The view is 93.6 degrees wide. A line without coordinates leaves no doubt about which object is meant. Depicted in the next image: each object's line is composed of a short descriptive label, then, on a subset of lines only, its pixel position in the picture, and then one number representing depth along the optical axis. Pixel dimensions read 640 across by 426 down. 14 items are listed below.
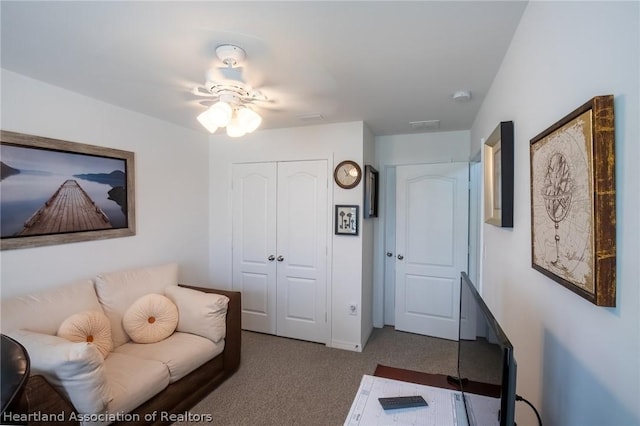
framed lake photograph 2.03
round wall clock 3.11
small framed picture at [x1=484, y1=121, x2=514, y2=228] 1.51
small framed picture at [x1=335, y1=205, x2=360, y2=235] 3.12
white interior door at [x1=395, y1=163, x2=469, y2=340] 3.42
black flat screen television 0.69
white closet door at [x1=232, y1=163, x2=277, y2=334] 3.52
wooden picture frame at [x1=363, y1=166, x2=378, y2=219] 3.17
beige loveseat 1.57
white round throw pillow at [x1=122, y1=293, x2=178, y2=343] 2.33
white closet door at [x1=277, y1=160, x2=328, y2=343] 3.31
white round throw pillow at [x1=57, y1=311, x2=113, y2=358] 1.91
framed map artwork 0.67
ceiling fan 1.69
